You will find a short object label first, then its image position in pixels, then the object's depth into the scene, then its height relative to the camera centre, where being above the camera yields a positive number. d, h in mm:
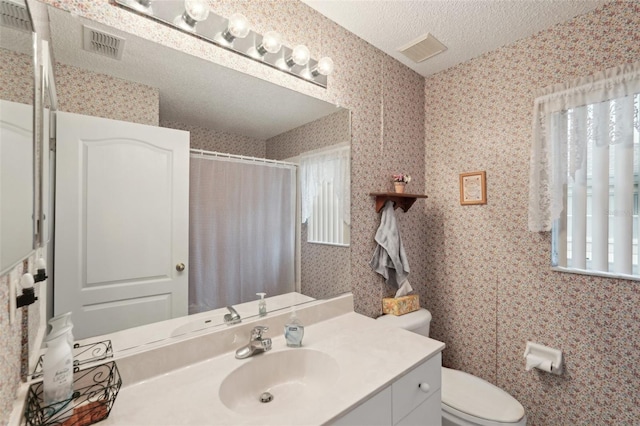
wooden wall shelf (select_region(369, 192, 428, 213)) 1715 +85
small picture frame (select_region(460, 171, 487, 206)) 1856 +157
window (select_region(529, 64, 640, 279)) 1374 +201
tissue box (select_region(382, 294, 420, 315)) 1771 -569
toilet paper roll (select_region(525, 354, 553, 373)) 1536 -806
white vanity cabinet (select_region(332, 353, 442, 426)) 855 -621
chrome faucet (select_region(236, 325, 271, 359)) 1065 -494
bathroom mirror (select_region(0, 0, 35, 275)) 467 +139
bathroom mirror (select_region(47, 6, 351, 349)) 889 +422
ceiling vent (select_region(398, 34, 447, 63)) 1704 +995
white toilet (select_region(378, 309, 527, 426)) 1325 -929
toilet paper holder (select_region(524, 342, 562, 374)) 1537 -789
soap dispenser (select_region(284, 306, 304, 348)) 1156 -485
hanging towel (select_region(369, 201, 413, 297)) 1733 -235
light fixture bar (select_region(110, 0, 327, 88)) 1013 +699
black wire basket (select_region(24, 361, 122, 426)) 696 -491
